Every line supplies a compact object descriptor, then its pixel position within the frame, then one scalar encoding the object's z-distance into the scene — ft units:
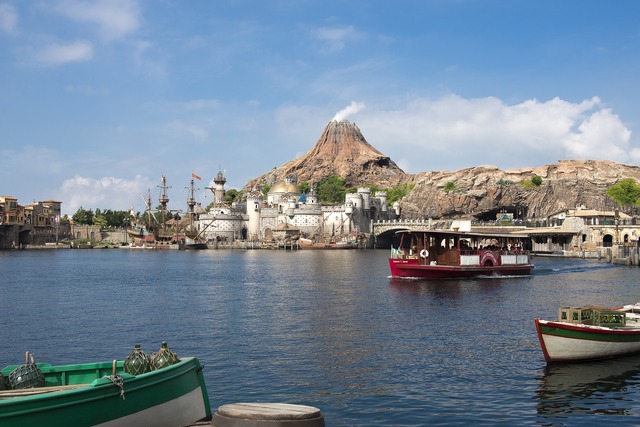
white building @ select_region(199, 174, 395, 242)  597.52
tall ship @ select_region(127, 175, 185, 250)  620.73
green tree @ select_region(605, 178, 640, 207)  513.04
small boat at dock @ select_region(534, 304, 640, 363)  84.94
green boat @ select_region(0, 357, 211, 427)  44.88
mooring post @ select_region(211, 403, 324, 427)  45.80
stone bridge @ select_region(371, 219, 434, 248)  556.51
